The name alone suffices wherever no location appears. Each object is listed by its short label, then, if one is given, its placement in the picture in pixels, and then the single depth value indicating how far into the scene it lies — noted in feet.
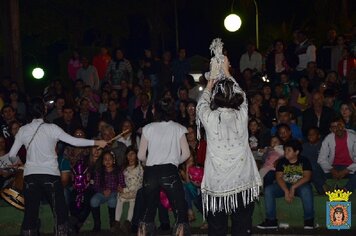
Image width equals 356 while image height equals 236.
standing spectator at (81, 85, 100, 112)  56.94
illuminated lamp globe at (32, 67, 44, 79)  69.87
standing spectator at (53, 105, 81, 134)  50.65
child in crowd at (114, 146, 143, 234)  40.93
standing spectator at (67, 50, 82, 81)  67.77
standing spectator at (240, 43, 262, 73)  64.59
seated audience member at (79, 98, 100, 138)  52.68
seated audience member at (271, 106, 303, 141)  46.02
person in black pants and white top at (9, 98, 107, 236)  32.50
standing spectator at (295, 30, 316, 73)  59.72
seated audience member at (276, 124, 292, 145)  43.01
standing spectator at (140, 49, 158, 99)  63.77
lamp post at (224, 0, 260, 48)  71.41
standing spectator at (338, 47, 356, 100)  56.34
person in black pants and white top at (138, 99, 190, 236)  32.32
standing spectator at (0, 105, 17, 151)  50.97
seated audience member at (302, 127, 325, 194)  42.91
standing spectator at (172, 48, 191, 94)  64.23
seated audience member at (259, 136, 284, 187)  40.86
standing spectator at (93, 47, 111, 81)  67.00
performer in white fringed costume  26.81
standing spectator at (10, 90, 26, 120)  57.88
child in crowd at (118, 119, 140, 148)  46.33
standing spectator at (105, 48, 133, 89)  62.49
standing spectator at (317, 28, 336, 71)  62.44
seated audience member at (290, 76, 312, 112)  54.34
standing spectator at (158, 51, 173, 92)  63.67
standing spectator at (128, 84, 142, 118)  56.75
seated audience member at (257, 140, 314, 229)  39.42
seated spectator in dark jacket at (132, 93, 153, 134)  52.65
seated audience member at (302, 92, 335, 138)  48.01
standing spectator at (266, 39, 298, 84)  60.34
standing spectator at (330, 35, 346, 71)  60.81
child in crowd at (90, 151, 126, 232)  41.09
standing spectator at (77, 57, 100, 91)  64.18
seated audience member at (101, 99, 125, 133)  52.54
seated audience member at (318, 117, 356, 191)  42.42
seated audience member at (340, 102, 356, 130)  46.68
